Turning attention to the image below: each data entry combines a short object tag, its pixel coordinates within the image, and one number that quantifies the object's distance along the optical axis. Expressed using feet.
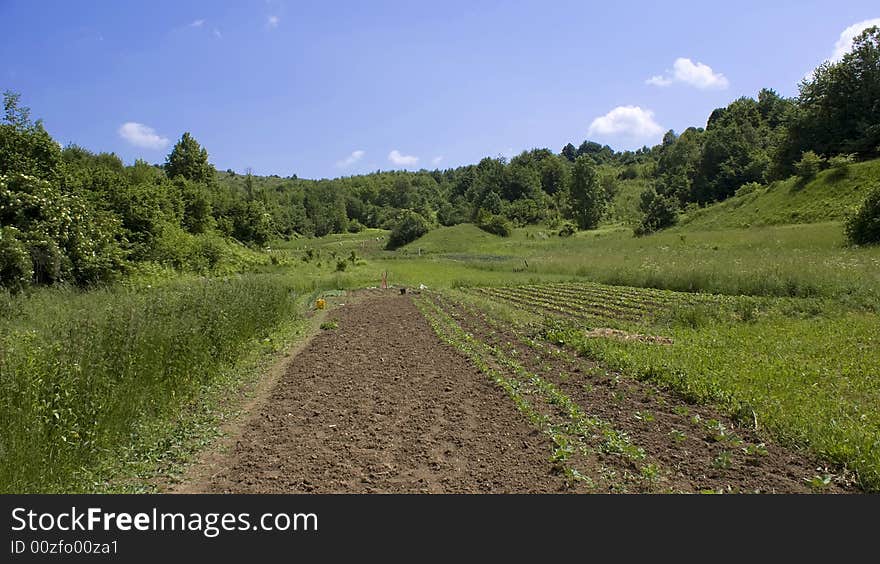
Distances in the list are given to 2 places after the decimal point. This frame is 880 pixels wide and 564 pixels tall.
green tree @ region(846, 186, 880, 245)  86.79
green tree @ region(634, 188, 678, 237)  184.14
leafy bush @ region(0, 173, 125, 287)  50.06
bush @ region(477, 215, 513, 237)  251.60
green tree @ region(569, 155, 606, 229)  260.15
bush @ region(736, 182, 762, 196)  178.40
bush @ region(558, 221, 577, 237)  234.38
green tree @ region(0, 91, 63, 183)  53.83
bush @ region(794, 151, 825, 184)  143.43
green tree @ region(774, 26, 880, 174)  162.50
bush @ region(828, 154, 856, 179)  136.46
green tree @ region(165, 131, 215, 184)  186.09
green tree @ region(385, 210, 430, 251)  248.73
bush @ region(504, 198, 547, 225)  295.34
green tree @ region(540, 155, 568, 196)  386.59
